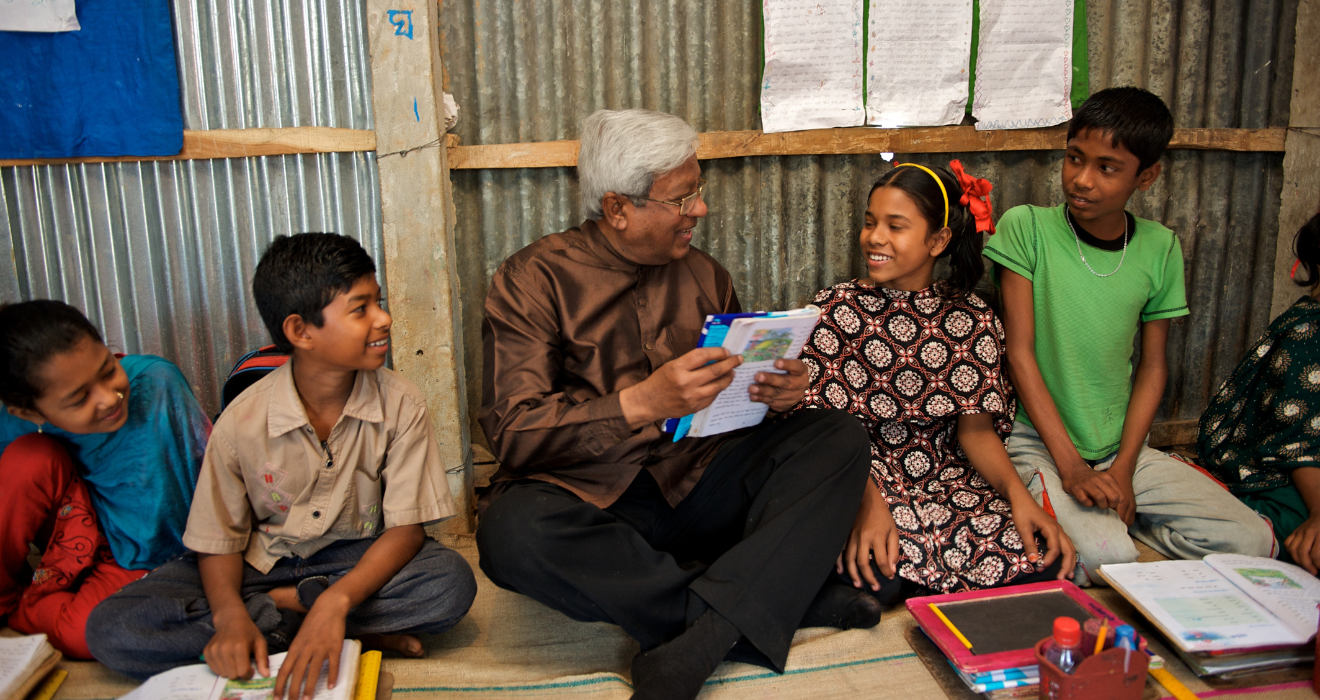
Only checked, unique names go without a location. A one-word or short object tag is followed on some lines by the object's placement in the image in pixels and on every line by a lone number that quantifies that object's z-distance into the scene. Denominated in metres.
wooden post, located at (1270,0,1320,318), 3.37
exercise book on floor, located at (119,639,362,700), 1.83
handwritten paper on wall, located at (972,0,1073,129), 3.19
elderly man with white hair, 2.03
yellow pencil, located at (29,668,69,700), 2.03
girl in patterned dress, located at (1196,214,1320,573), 2.63
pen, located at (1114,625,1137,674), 1.80
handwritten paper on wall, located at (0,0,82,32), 2.66
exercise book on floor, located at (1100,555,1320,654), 1.99
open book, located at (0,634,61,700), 1.94
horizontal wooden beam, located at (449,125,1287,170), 3.02
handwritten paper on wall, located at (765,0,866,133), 3.07
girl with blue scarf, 2.13
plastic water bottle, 1.78
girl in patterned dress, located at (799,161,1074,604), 2.56
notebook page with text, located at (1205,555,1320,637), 2.06
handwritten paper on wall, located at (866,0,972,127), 3.13
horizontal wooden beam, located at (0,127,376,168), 2.85
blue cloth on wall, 2.73
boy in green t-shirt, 2.67
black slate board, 2.07
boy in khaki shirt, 2.01
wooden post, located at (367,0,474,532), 2.79
